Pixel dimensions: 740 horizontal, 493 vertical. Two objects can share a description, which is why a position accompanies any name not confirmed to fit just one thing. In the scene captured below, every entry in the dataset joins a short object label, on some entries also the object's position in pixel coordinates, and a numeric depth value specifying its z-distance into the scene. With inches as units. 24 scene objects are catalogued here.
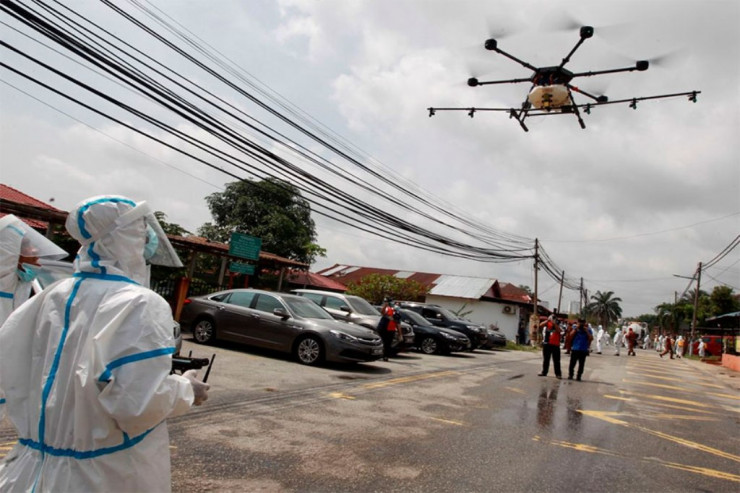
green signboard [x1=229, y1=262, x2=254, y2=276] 697.6
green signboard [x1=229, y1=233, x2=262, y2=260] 677.9
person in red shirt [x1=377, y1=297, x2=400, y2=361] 503.2
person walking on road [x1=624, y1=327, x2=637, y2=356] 1032.5
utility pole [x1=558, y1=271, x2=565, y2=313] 2053.8
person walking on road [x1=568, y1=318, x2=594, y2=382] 484.8
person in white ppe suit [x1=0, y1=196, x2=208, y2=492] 66.3
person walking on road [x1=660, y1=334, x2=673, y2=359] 1153.4
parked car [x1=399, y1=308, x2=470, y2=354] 649.1
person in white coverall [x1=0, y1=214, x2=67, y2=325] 152.6
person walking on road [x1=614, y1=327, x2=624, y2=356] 1055.9
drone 323.3
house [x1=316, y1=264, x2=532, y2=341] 1455.5
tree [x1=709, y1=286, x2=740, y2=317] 1649.9
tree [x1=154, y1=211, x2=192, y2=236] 823.9
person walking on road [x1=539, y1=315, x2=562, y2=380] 474.1
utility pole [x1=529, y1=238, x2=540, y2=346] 1314.0
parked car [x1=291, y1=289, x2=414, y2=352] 531.8
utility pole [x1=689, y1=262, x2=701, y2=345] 1401.3
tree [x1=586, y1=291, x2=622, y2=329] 3398.1
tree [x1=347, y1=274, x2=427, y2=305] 1091.3
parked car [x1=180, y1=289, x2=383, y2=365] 401.1
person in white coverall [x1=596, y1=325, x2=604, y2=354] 1120.8
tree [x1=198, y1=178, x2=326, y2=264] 1236.5
